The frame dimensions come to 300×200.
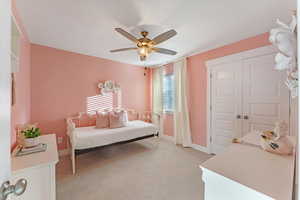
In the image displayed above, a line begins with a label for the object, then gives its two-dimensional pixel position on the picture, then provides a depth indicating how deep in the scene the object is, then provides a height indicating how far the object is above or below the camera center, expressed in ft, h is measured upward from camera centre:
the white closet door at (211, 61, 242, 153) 9.04 -0.34
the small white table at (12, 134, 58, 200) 3.72 -2.12
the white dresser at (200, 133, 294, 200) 2.21 -1.46
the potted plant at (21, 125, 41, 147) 5.10 -1.43
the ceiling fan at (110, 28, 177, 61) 6.18 +2.84
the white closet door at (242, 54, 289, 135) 7.41 +0.25
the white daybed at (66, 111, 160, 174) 8.11 -2.46
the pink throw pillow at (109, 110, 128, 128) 11.00 -1.66
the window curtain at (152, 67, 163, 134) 14.73 +0.47
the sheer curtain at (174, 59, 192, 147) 11.90 -0.87
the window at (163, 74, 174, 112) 14.03 +0.62
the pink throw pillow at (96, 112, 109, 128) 11.00 -1.73
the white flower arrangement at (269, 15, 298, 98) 1.51 +0.58
